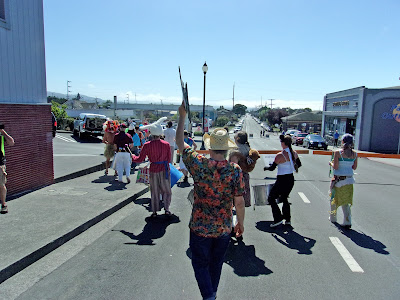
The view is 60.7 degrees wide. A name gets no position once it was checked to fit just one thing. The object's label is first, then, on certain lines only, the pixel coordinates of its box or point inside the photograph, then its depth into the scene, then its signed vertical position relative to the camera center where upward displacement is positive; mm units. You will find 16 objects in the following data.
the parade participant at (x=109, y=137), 10445 -804
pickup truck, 24925 -1062
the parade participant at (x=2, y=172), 6359 -1199
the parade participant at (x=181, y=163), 10059 -1468
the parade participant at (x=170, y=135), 10375 -662
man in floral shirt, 3328 -888
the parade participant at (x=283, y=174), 6215 -1036
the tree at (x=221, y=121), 102938 -1942
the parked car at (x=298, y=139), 38959 -2478
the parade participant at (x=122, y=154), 9498 -1194
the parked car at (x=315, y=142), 32375 -2279
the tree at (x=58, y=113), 32903 -341
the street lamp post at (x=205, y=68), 22269 +3016
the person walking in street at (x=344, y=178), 6422 -1108
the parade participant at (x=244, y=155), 5586 -644
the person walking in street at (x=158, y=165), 6617 -1025
